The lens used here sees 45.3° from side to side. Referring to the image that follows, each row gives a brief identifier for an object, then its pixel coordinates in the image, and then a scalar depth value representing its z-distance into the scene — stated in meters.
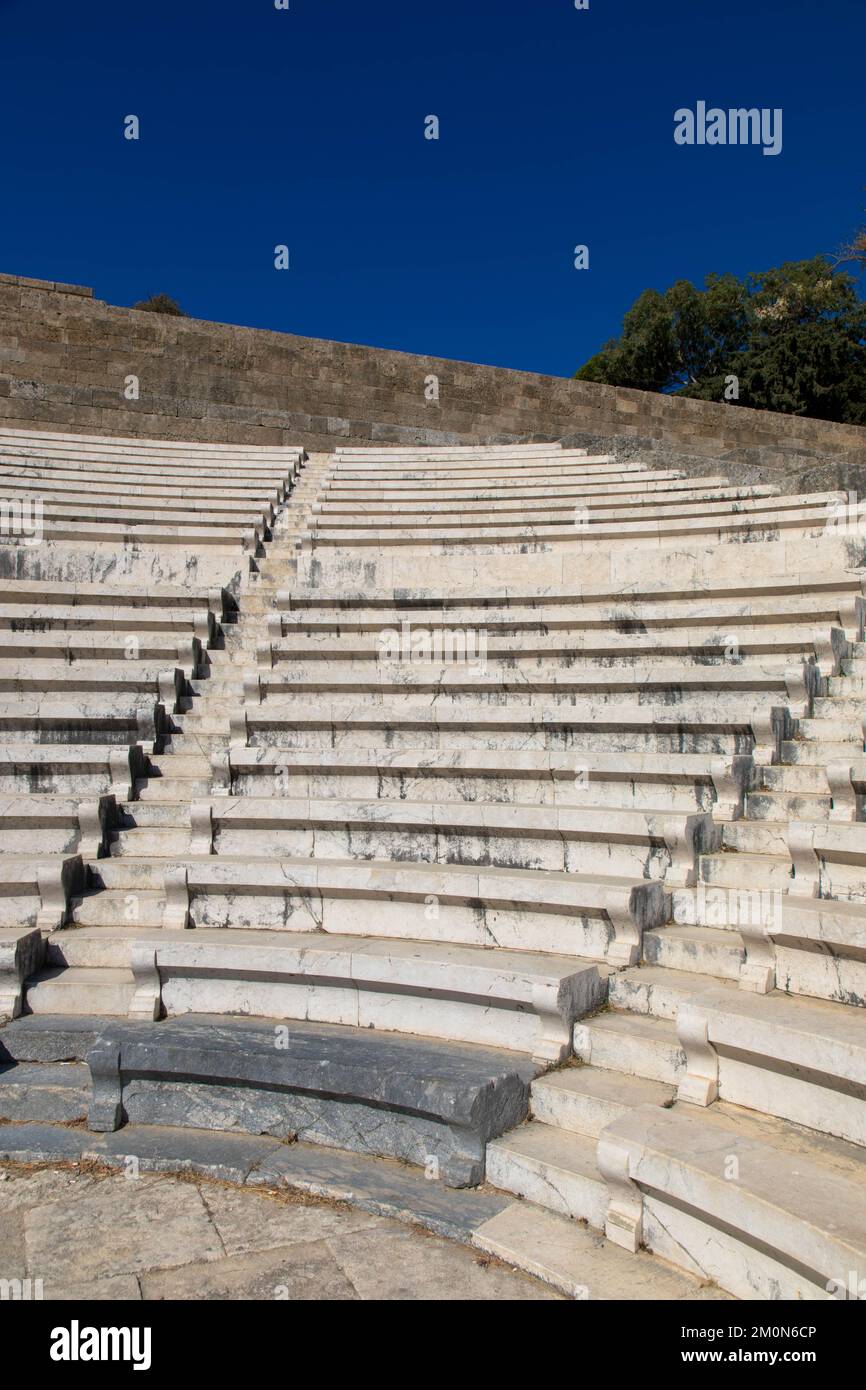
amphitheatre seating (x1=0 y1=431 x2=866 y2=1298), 3.70
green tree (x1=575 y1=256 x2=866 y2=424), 29.59
